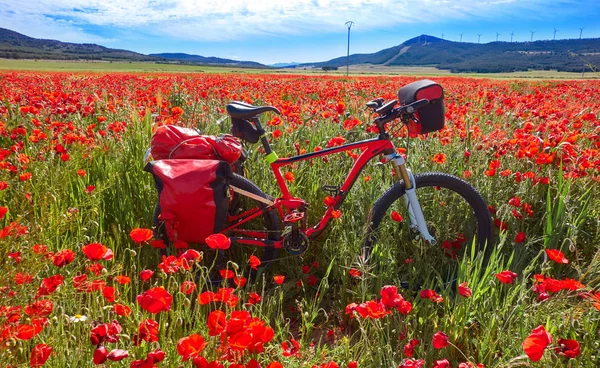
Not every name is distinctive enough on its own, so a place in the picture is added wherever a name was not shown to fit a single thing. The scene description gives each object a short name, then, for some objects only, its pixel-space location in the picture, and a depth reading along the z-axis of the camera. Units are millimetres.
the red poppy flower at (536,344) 1072
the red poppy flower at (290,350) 1373
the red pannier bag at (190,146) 2537
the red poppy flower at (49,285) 1427
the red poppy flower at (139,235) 1575
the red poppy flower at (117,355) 1064
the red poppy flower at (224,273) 1724
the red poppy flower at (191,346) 1052
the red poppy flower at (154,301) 1193
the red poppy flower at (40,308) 1371
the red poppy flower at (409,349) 1368
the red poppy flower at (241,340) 1077
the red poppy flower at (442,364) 1190
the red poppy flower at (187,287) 1477
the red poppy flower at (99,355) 1053
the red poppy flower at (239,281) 1623
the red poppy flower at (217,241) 1607
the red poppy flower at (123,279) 1464
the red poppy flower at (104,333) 1116
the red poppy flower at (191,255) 1559
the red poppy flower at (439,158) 2925
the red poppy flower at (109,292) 1364
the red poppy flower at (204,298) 1378
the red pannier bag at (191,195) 2318
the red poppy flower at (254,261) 1847
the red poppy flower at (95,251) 1398
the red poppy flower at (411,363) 1184
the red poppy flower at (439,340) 1313
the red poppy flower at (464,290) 1630
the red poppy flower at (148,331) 1214
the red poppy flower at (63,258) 1504
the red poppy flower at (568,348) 1192
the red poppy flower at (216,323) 1151
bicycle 2514
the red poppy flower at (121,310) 1373
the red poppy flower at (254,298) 1669
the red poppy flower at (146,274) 1541
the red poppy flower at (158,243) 2197
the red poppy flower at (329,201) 2580
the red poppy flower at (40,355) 1134
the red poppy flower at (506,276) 1529
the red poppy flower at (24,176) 2439
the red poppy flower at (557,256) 1637
